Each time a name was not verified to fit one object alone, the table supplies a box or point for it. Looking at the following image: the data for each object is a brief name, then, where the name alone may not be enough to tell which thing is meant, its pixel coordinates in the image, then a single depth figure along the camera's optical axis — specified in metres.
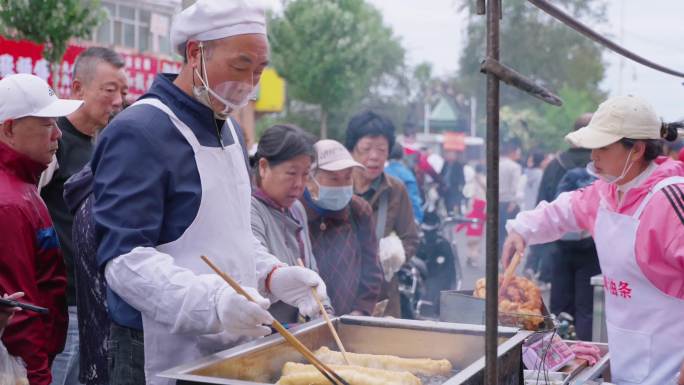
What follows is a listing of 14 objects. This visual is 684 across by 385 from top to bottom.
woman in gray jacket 3.65
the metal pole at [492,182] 1.46
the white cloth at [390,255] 5.48
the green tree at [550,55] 49.59
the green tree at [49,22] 10.89
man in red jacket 2.94
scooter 7.16
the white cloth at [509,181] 12.97
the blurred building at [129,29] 26.88
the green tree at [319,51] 34.34
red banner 9.13
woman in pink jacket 3.19
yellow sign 33.94
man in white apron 2.14
